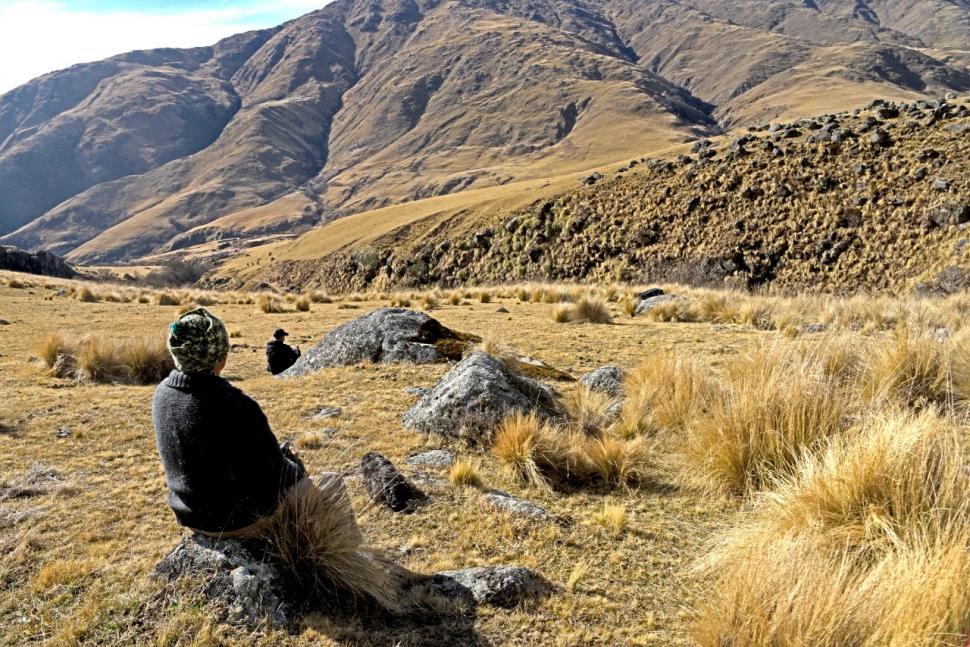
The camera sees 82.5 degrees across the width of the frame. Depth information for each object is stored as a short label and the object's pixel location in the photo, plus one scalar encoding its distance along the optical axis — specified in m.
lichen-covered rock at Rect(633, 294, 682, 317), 16.37
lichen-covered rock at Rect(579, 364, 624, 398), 8.05
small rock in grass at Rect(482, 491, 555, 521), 4.68
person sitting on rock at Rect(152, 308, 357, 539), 3.26
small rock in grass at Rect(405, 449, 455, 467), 5.84
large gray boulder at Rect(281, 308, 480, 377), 10.05
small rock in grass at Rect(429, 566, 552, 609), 3.54
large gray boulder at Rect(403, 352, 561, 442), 6.42
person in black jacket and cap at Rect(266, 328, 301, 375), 10.66
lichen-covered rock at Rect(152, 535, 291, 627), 3.16
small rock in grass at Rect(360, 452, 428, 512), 4.83
